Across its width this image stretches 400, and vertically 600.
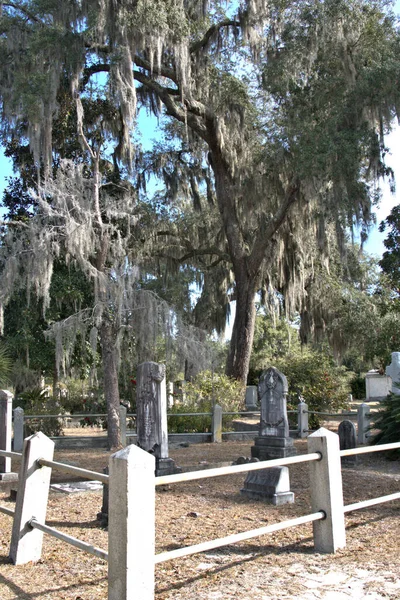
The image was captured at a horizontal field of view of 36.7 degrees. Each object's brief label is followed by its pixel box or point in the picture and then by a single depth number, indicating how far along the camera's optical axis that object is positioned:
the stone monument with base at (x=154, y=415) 10.51
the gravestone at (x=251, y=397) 27.28
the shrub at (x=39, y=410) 16.61
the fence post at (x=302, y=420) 17.84
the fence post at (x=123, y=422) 15.10
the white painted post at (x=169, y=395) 23.45
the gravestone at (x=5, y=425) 10.53
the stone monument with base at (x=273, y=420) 11.34
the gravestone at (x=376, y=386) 34.31
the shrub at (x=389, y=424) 11.91
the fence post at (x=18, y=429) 14.84
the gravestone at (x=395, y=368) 16.67
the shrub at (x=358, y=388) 43.86
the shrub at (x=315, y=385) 19.95
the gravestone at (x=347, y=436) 12.02
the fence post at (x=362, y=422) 14.92
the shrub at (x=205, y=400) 17.83
